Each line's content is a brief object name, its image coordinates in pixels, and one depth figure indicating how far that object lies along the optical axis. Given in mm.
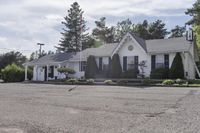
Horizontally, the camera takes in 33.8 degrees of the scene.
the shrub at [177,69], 32688
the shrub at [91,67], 39000
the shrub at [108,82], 30527
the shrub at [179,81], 28173
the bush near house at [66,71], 38256
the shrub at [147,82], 28791
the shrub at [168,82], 27803
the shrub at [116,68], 36938
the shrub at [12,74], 43125
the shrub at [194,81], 28612
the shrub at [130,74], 35562
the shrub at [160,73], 33250
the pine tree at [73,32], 77125
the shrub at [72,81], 33050
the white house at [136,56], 34094
